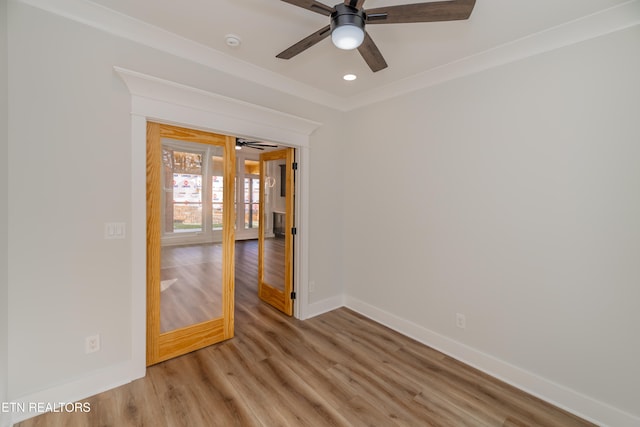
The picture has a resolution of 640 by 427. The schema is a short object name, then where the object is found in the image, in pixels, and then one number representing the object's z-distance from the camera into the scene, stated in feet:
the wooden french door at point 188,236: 7.85
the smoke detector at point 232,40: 7.43
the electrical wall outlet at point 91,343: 6.69
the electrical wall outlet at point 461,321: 8.66
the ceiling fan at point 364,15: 4.76
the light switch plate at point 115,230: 6.84
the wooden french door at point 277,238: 11.45
